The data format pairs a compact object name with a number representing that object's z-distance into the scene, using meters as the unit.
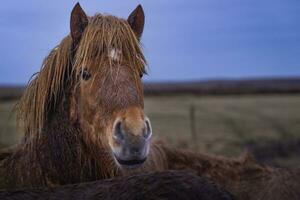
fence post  18.23
